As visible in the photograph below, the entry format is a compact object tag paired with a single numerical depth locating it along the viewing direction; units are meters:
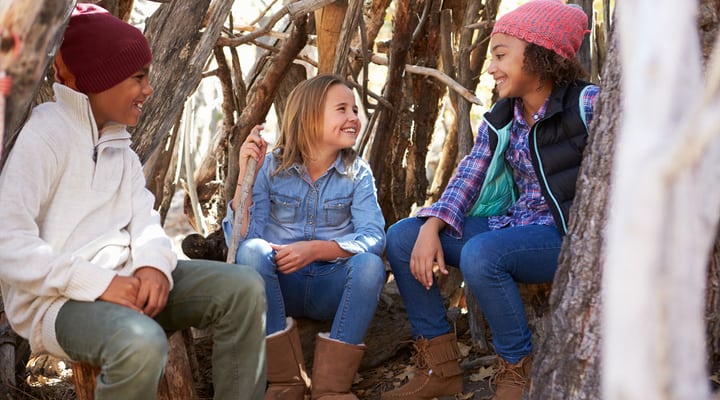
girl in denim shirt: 3.25
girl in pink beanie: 3.13
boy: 2.38
